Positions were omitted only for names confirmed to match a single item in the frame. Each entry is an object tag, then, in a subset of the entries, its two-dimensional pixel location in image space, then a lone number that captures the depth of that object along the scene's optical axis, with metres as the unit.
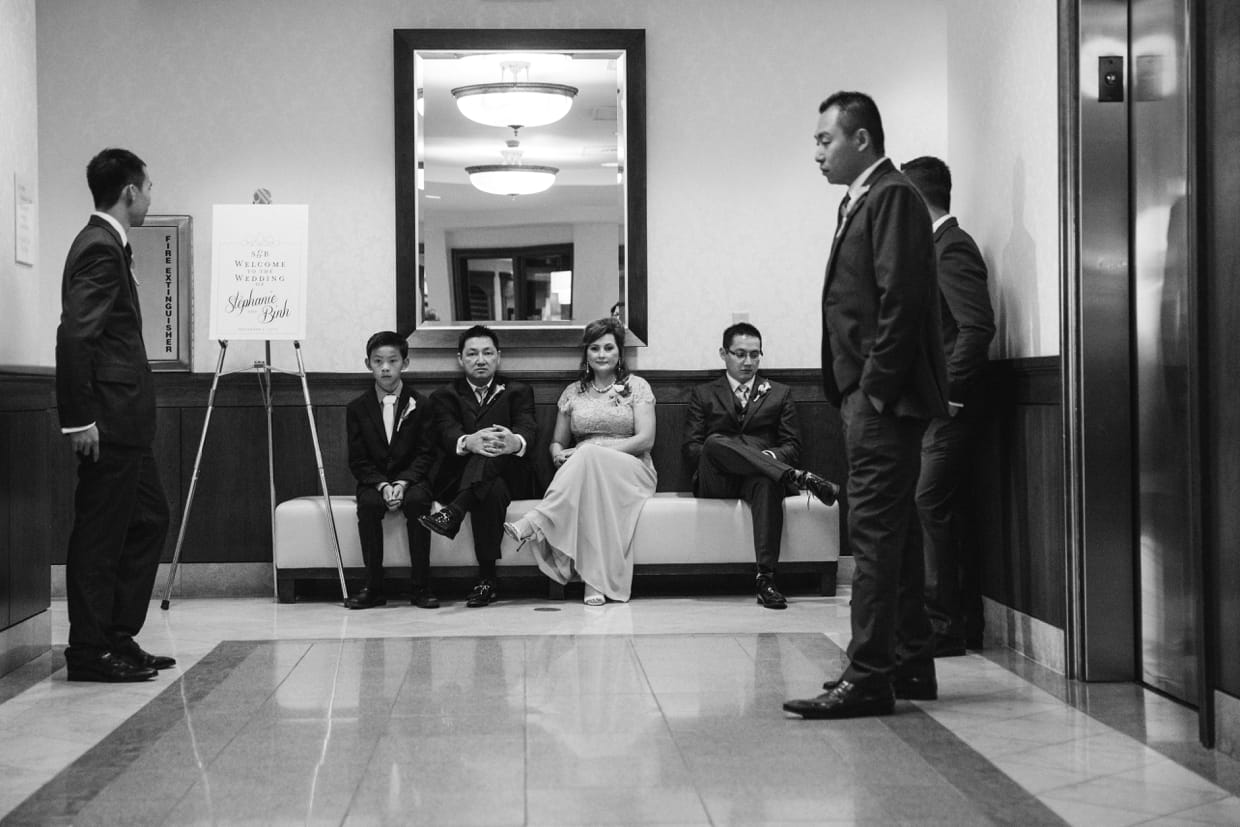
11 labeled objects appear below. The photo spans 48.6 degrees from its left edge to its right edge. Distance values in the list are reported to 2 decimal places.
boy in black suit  6.07
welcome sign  6.03
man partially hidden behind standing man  4.57
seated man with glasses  6.10
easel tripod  6.06
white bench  6.21
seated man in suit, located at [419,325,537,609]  6.09
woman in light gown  6.17
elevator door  3.91
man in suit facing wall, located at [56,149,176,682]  4.13
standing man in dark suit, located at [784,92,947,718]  3.59
